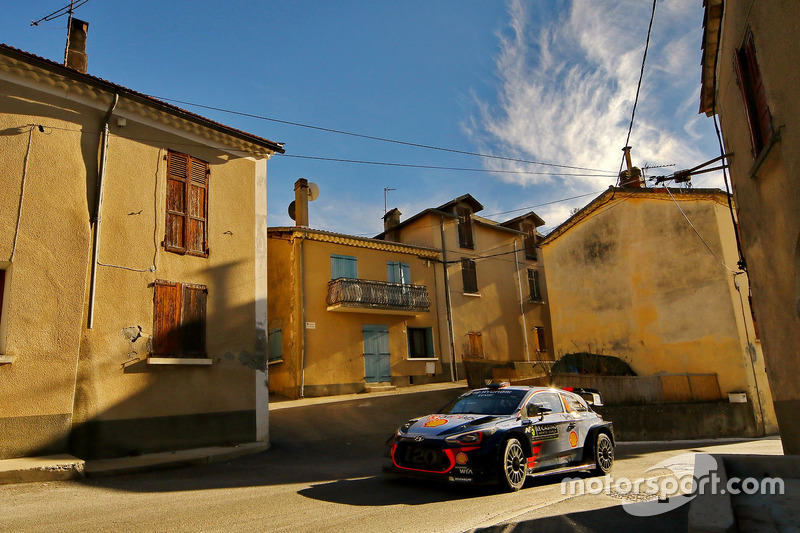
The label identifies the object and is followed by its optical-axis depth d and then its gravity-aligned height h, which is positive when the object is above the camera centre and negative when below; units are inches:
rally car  282.5 -31.3
